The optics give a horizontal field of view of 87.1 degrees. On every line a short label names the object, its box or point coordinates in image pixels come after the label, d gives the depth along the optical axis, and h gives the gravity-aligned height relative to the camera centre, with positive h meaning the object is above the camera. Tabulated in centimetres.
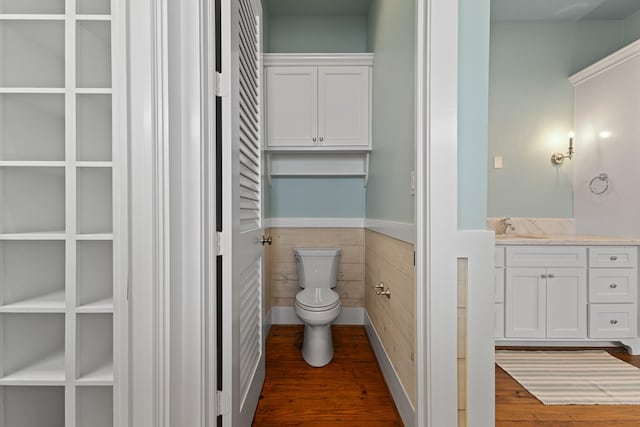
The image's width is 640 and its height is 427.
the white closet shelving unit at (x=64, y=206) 98 +1
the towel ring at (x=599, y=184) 283 +22
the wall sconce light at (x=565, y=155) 309 +50
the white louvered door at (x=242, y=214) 123 -2
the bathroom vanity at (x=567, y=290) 254 -61
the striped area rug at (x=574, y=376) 190 -106
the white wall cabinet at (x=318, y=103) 280 +89
